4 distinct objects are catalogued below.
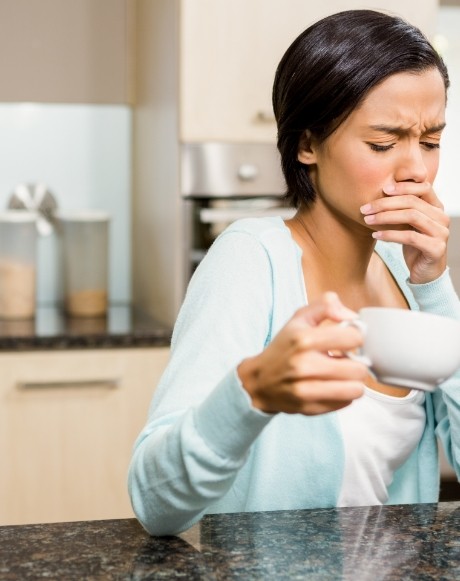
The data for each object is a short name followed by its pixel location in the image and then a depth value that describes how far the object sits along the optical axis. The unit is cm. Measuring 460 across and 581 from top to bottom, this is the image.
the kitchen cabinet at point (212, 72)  250
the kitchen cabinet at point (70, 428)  245
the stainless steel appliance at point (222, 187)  256
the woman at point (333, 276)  109
